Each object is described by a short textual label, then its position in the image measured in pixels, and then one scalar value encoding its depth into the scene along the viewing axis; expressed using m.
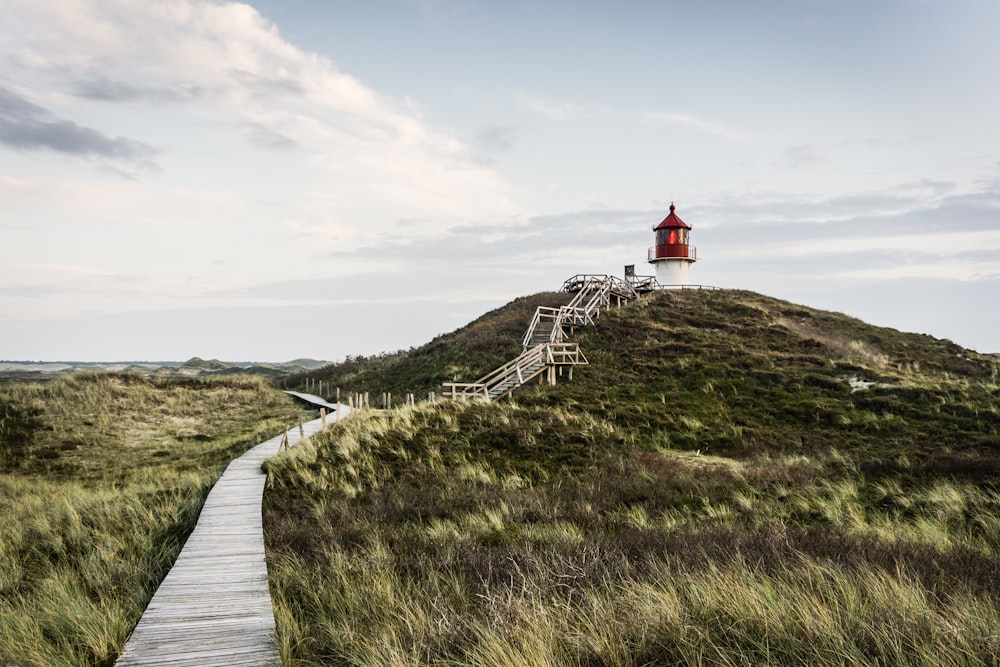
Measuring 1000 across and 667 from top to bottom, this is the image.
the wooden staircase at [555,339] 25.36
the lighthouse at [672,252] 46.34
